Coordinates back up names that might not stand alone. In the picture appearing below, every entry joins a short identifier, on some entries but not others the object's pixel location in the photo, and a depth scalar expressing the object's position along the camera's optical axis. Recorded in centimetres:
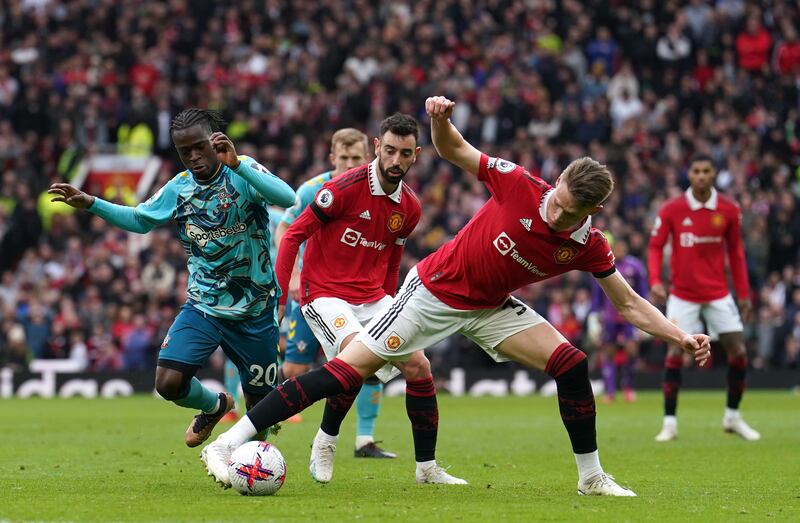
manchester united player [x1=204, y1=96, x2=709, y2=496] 1673
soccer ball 1681
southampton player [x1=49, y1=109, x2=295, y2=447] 1880
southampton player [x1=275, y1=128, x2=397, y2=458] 2333
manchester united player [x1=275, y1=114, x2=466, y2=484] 1931
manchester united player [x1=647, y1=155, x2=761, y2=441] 2887
